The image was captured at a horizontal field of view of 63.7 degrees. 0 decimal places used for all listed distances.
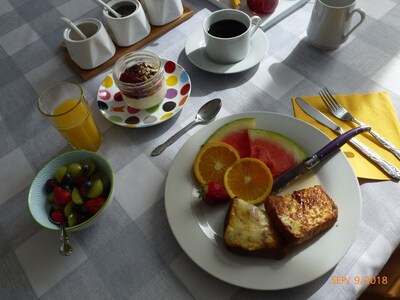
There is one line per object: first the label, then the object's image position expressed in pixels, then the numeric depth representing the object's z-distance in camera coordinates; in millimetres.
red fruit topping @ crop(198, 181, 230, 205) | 707
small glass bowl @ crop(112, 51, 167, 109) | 879
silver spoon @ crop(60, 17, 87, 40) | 956
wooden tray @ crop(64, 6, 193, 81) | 1069
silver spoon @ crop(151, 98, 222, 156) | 885
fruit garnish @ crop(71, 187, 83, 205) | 719
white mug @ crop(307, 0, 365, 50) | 917
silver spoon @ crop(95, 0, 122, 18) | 1006
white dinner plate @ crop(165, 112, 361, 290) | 613
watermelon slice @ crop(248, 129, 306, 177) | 767
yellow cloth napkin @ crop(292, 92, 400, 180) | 776
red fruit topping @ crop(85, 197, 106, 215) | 711
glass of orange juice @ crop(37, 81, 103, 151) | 818
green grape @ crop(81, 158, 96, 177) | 768
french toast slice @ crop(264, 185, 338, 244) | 627
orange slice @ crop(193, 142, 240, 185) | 759
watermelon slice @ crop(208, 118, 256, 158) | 805
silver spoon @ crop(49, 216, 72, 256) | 690
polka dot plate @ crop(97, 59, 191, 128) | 916
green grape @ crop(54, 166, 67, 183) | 756
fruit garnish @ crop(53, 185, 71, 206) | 715
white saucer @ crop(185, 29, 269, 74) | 998
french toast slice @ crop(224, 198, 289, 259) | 623
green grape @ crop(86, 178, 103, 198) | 731
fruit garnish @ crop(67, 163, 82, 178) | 763
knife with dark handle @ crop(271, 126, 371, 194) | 737
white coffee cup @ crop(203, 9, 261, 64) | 956
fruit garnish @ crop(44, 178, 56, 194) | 750
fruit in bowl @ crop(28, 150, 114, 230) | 709
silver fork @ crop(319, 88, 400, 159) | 803
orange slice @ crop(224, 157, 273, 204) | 724
